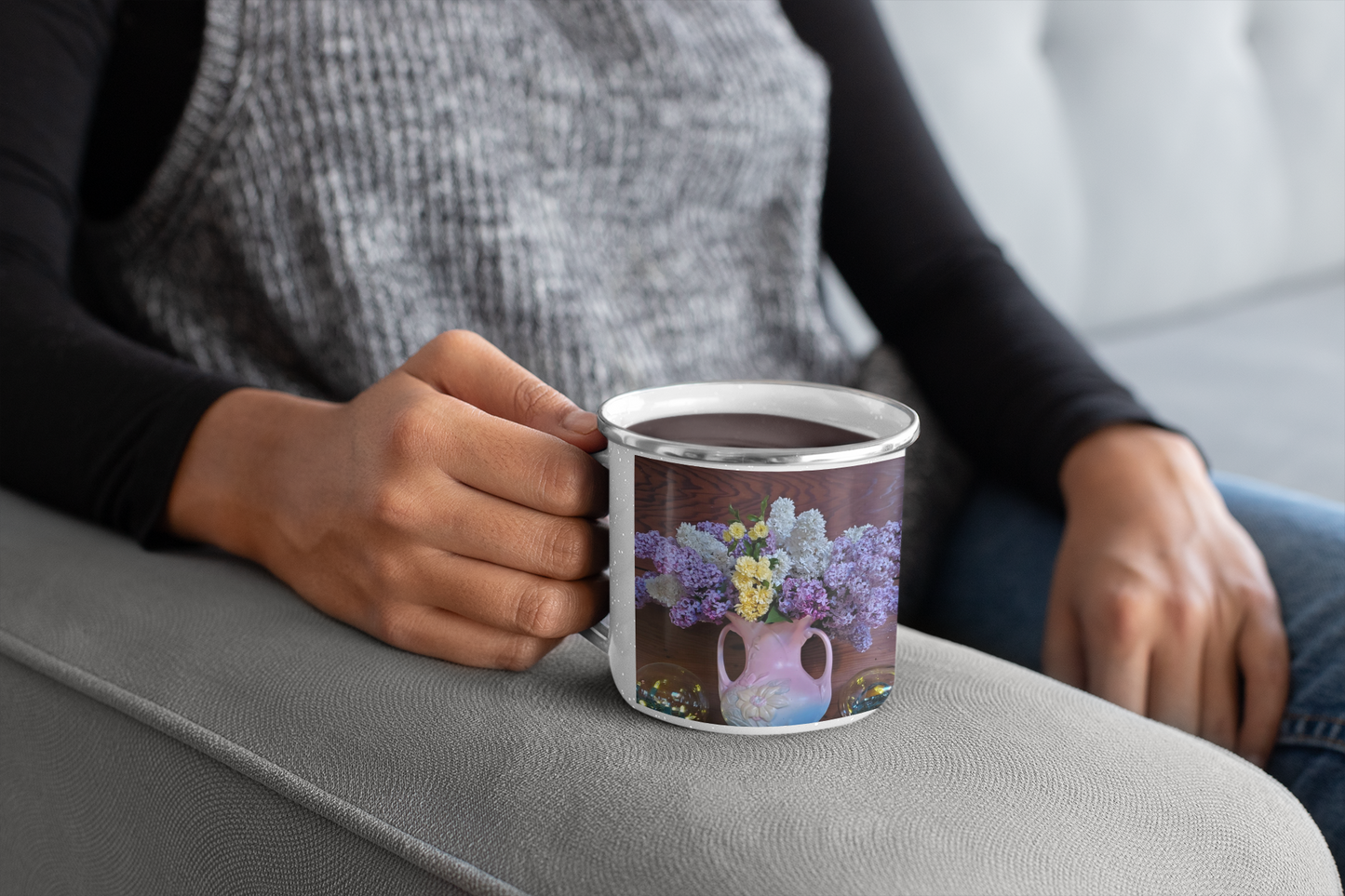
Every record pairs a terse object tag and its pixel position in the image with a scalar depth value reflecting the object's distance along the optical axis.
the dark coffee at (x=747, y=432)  0.45
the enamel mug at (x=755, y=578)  0.38
